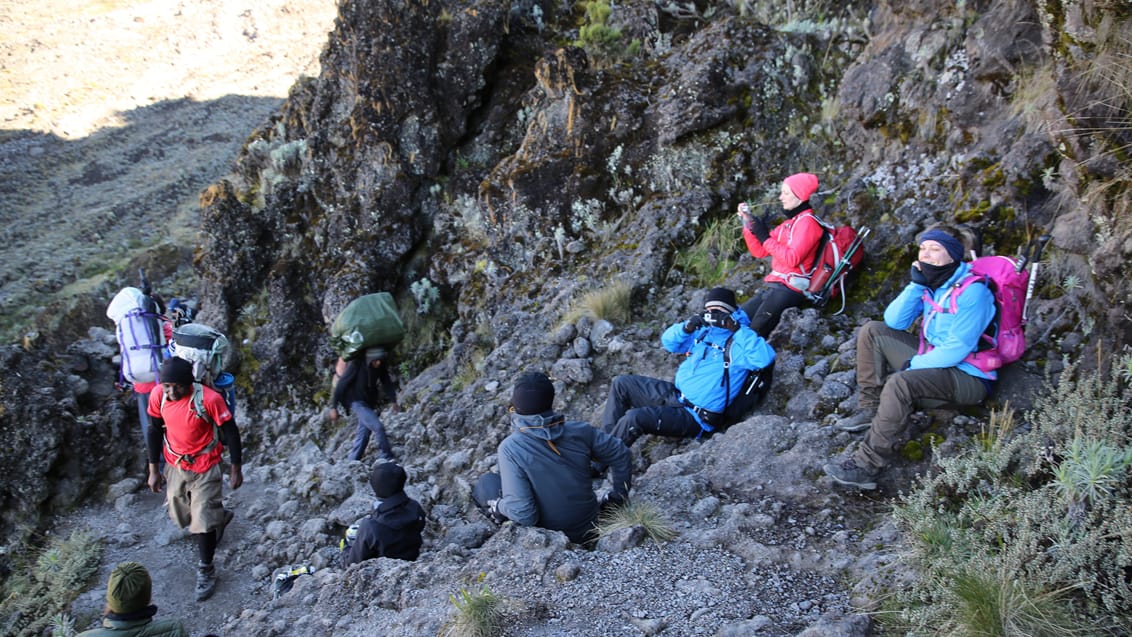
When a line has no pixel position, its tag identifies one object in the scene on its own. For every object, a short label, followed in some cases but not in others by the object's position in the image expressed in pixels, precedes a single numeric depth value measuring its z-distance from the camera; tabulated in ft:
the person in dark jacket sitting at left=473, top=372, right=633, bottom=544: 15.33
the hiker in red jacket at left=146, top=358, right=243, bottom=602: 19.70
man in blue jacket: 19.04
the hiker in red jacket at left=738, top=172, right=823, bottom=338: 21.49
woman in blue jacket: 14.89
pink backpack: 14.96
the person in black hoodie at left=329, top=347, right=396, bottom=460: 25.36
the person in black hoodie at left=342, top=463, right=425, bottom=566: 16.93
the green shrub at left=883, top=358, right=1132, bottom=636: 9.91
